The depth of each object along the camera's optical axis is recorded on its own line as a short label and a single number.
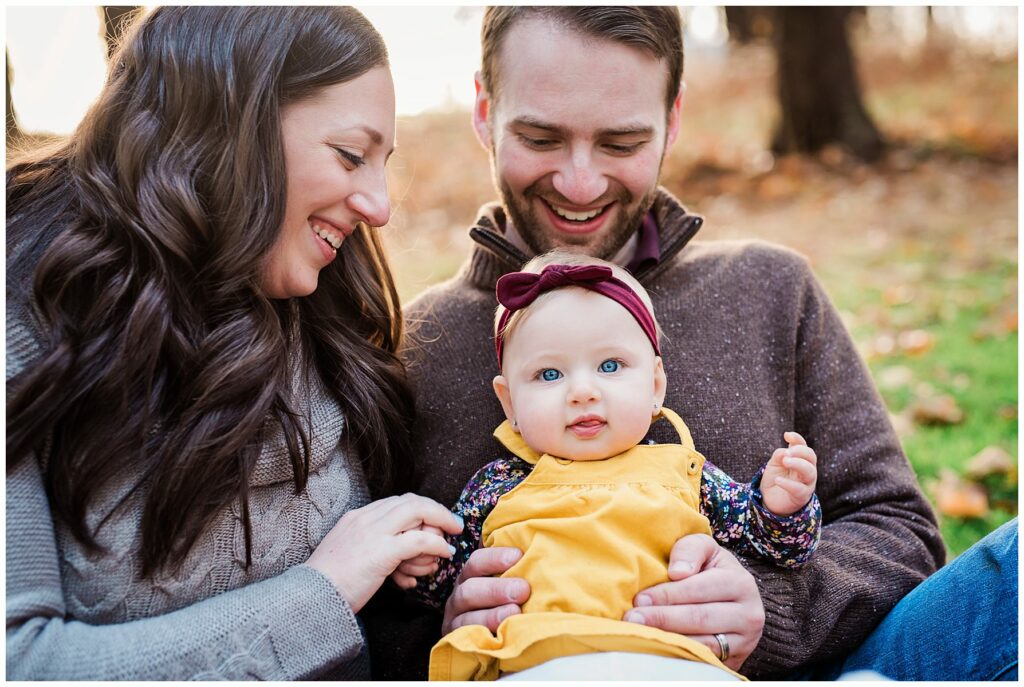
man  2.13
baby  1.80
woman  1.73
